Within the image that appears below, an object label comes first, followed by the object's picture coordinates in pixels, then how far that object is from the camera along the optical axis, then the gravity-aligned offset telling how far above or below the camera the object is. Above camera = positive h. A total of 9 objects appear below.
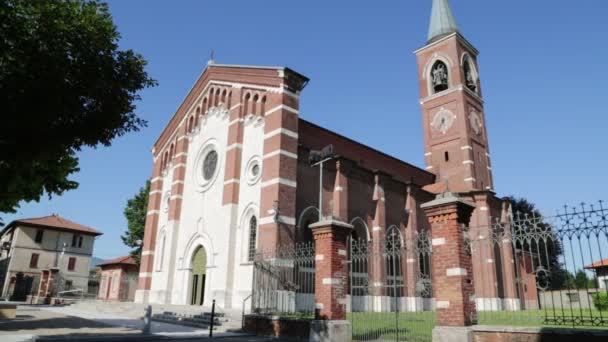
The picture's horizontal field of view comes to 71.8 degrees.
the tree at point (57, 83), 8.13 +4.12
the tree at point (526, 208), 36.16 +8.45
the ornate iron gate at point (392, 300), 10.88 -0.34
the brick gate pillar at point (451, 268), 8.16 +0.53
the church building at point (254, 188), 19.81 +5.64
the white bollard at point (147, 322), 12.13 -0.95
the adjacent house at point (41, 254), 37.78 +3.02
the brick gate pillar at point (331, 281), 10.66 +0.27
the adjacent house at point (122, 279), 35.97 +0.70
